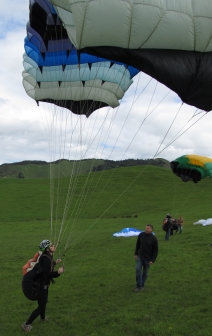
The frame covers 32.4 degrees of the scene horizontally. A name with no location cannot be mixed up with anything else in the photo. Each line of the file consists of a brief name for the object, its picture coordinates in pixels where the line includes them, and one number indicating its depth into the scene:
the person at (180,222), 22.08
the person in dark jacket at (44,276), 7.48
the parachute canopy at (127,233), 22.39
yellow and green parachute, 16.34
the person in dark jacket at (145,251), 9.45
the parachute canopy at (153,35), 6.55
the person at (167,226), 19.88
